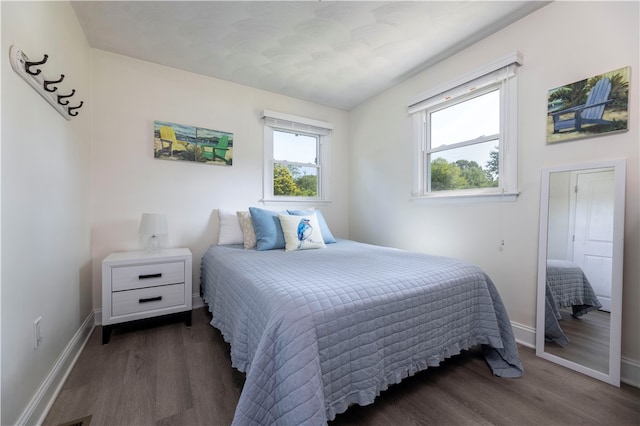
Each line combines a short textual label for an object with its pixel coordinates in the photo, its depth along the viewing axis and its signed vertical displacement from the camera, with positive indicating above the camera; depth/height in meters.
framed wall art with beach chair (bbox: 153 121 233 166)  2.55 +0.65
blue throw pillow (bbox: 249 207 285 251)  2.39 -0.20
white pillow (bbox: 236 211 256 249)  2.51 -0.22
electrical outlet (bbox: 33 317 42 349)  1.25 -0.63
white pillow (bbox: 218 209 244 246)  2.67 -0.23
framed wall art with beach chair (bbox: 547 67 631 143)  1.54 +0.66
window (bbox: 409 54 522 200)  2.05 +0.67
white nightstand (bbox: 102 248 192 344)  1.95 -0.63
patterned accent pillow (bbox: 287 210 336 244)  2.74 -0.20
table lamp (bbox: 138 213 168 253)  2.27 -0.16
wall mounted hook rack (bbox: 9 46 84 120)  1.11 +0.62
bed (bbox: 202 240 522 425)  0.99 -0.56
